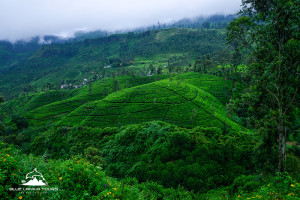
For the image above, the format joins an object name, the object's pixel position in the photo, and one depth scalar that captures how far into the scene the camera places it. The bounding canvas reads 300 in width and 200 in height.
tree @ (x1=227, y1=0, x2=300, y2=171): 11.29
